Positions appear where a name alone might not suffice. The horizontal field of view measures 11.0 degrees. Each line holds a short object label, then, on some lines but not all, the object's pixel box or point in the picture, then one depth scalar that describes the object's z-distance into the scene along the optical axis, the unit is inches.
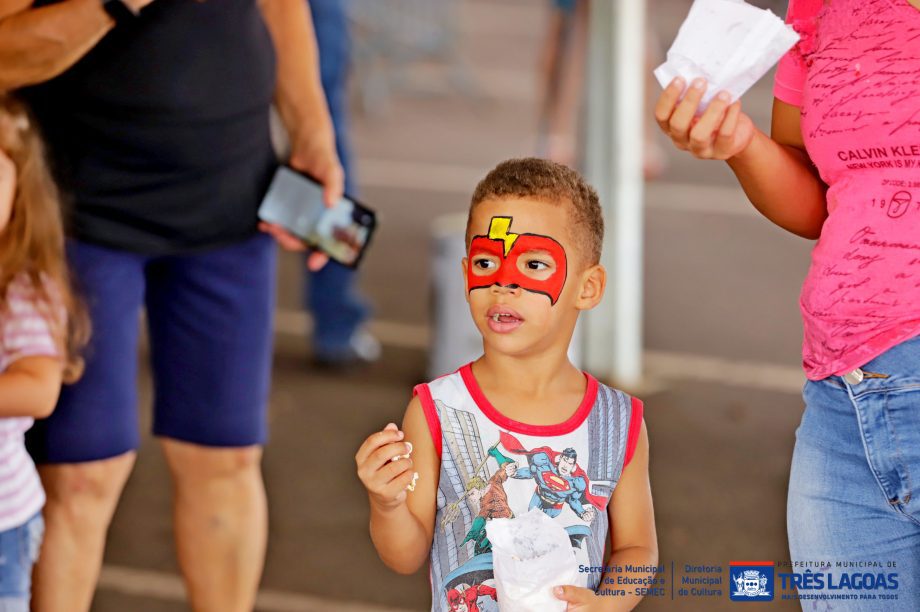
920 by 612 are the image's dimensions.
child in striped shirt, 204.2
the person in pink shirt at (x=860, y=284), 187.4
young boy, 186.6
